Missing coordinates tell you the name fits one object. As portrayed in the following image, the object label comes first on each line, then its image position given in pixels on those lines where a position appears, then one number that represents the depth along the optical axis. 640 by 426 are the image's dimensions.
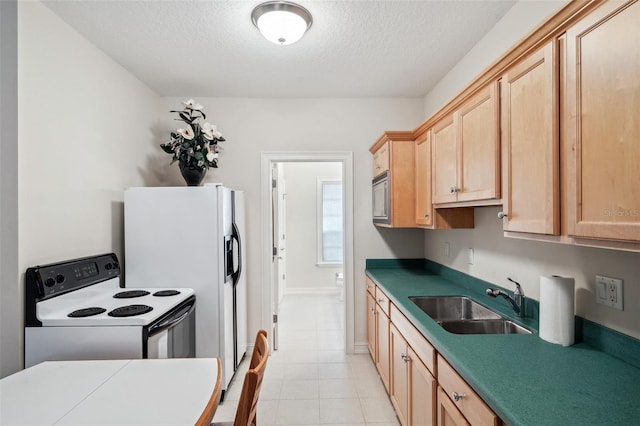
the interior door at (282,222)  4.38
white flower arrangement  2.74
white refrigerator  2.47
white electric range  1.69
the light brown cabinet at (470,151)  1.49
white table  1.05
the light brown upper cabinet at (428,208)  2.27
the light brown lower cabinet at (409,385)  1.53
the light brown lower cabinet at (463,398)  1.02
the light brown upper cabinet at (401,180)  2.65
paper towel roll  1.32
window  5.68
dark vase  2.72
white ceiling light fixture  1.81
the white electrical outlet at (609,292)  1.22
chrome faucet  1.70
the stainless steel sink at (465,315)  1.73
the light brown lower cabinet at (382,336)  2.38
